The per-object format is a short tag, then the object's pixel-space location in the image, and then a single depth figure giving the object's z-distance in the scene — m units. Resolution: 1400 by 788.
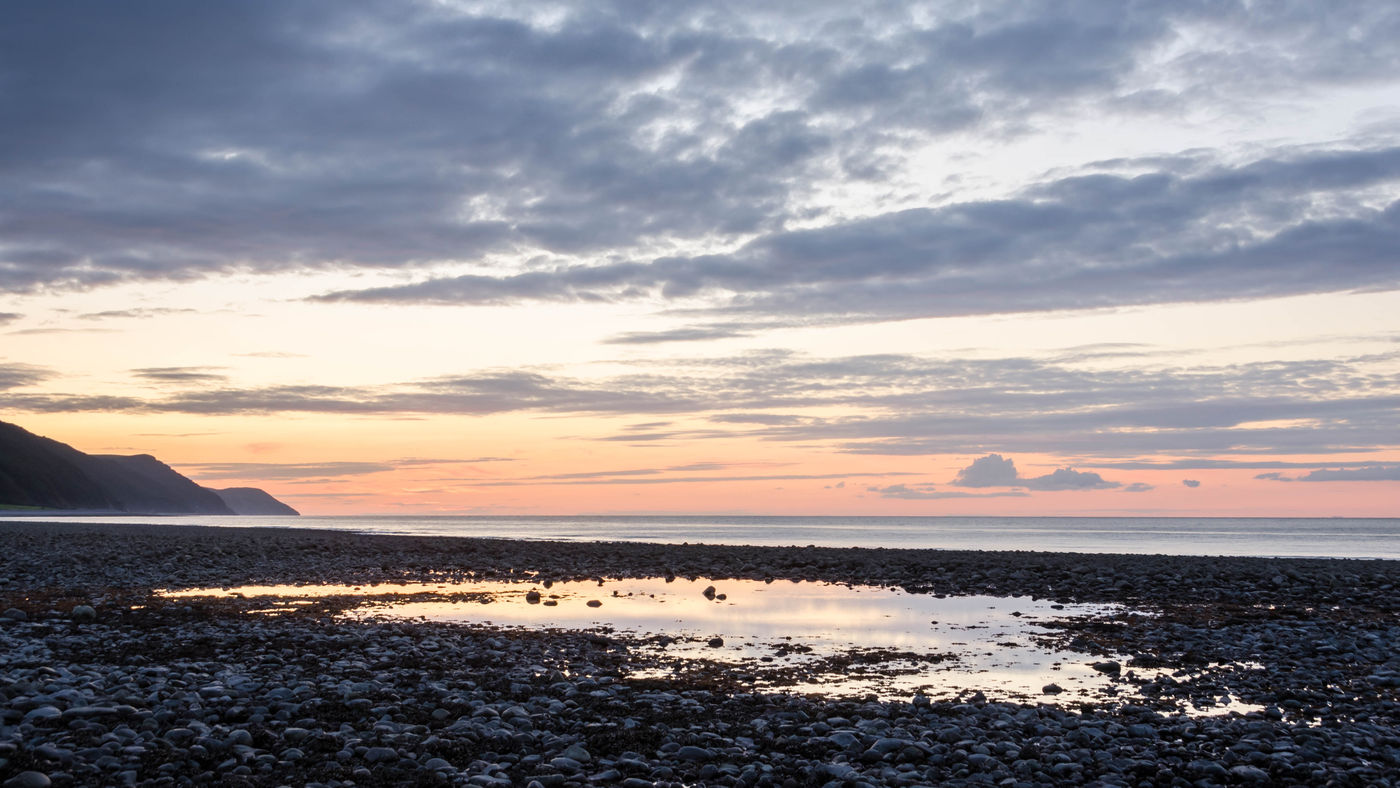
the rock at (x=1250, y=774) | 8.73
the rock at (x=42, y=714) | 9.71
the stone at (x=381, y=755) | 9.16
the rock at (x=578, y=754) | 9.23
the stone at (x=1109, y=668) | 14.30
